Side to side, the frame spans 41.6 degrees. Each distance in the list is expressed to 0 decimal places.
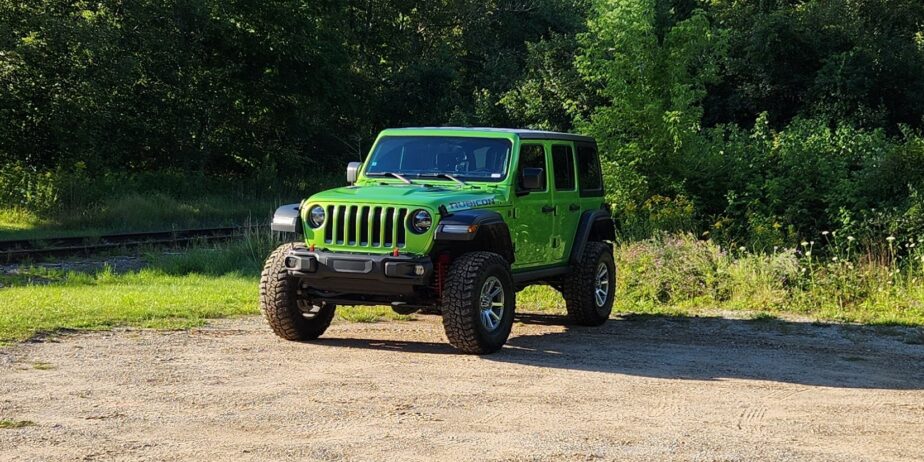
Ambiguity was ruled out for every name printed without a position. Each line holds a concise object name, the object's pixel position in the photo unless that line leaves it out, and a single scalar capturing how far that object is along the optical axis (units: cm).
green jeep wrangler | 1059
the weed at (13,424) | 763
